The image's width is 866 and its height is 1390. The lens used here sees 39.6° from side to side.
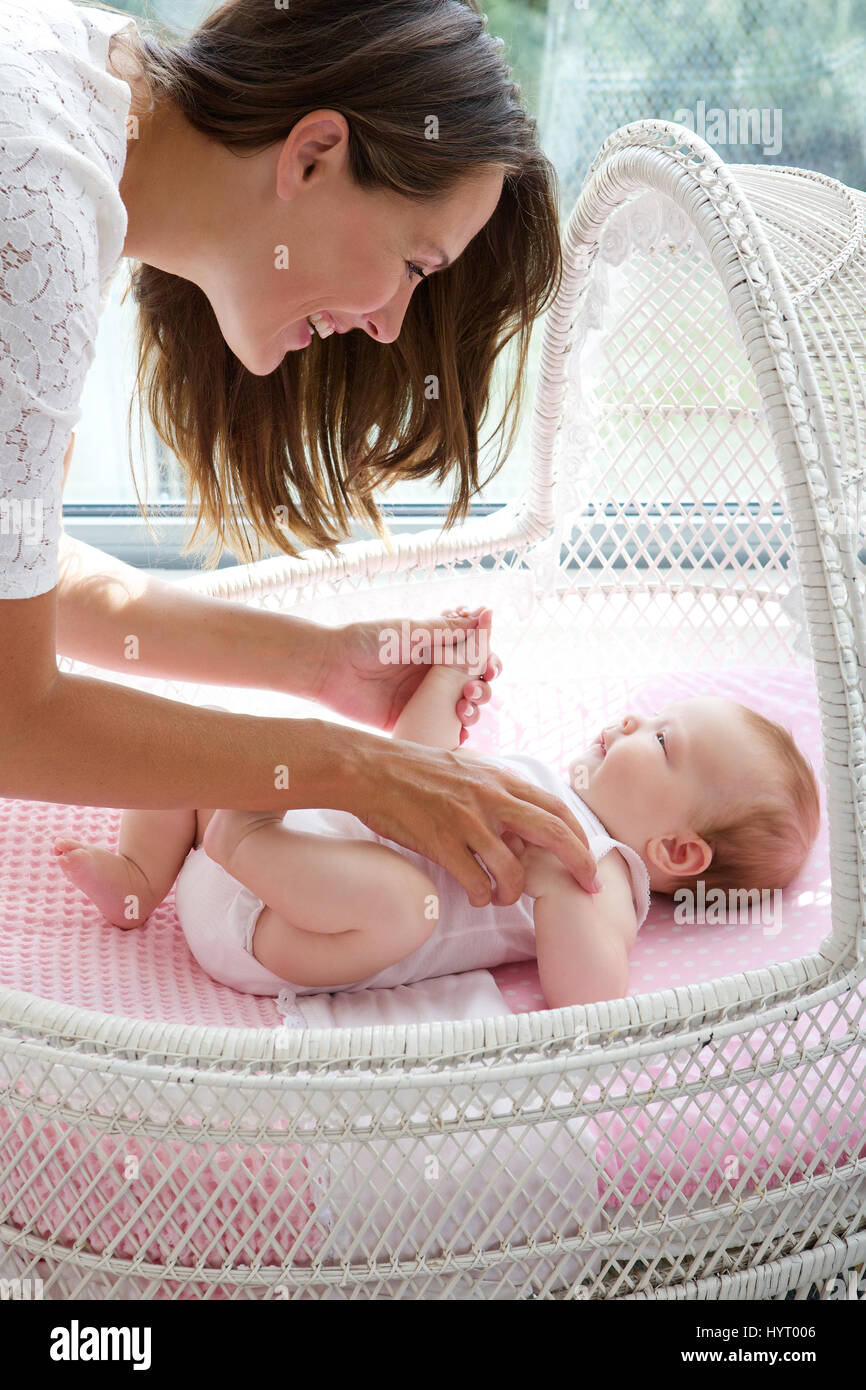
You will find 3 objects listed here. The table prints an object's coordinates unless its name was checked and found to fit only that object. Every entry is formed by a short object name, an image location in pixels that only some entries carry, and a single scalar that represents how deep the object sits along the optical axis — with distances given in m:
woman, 0.81
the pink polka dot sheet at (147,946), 1.08
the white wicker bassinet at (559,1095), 0.85
